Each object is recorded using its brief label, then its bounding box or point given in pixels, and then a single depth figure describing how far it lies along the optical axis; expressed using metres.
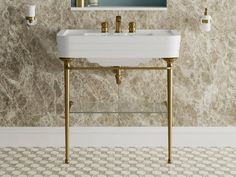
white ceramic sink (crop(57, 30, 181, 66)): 3.49
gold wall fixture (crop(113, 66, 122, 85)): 3.86
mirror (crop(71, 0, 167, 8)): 4.07
